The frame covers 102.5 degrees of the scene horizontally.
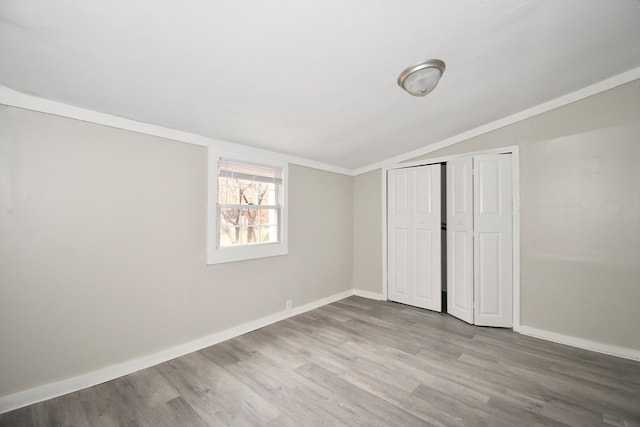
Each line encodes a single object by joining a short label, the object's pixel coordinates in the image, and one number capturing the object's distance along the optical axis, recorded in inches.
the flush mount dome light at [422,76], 72.1
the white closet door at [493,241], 123.6
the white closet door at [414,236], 146.8
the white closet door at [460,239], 130.4
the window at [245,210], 108.4
